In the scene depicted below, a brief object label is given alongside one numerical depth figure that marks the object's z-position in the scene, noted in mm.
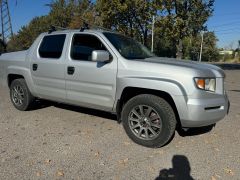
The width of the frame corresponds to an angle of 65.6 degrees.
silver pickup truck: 2750
